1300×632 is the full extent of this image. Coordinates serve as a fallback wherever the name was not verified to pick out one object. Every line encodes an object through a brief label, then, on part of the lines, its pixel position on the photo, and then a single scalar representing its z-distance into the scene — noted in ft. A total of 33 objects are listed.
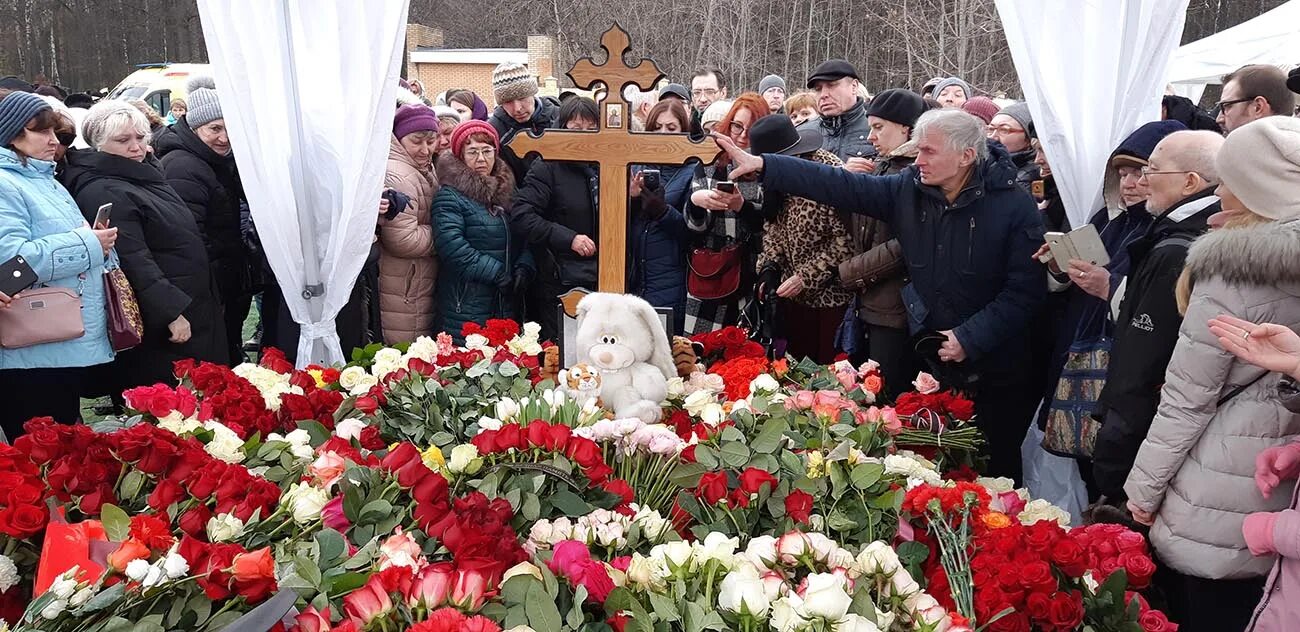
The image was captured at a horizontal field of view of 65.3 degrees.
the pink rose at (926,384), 10.27
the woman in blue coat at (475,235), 15.24
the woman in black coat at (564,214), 15.03
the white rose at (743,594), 5.26
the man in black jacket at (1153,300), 8.38
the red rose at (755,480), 6.98
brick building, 72.54
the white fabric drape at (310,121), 11.82
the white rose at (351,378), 10.19
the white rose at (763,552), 5.95
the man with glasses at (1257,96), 13.69
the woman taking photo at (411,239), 15.16
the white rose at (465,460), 7.02
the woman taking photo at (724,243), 14.69
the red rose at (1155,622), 6.17
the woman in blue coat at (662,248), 15.12
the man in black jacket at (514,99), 19.30
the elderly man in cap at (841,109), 16.96
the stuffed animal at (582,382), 8.75
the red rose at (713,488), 6.91
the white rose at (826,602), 5.17
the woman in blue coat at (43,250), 11.48
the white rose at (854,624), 5.15
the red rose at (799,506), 6.70
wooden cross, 10.25
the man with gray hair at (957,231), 11.54
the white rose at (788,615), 5.13
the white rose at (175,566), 5.15
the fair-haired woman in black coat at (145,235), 12.91
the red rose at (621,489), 6.93
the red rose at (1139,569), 6.58
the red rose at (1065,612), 5.82
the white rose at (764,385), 9.78
